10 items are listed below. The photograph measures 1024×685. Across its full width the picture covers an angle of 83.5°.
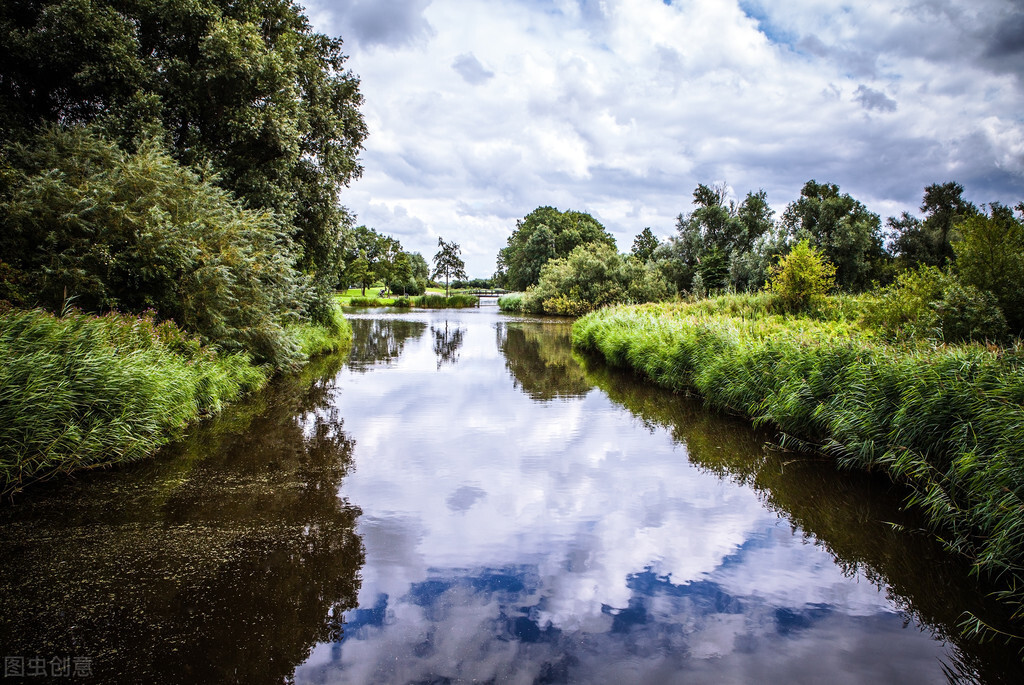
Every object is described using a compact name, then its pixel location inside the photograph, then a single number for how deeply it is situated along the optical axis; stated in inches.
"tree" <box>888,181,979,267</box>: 1716.3
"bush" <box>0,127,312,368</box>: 357.7
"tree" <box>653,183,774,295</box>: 1759.4
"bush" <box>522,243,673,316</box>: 1633.9
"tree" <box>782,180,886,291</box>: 1641.2
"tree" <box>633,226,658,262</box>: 3333.4
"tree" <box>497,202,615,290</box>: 2733.8
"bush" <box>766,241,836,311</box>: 842.8
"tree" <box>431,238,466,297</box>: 3784.5
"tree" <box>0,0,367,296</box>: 498.3
